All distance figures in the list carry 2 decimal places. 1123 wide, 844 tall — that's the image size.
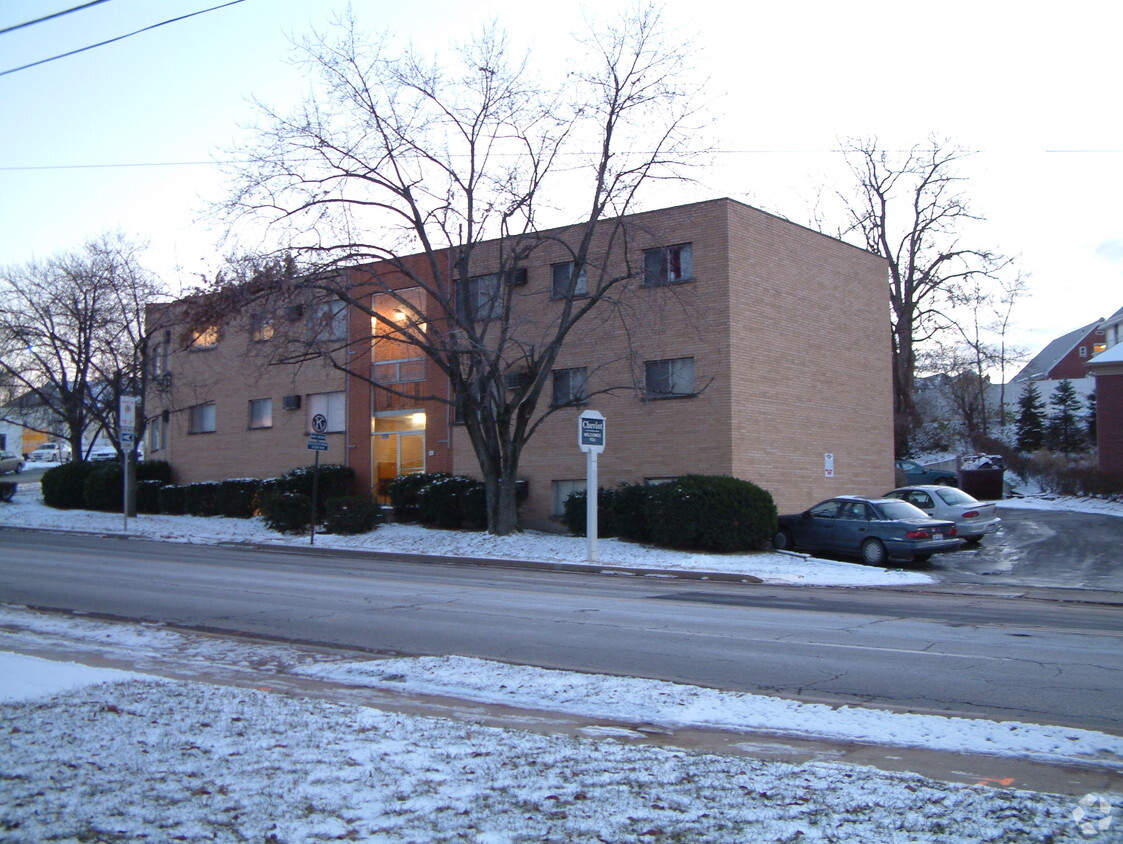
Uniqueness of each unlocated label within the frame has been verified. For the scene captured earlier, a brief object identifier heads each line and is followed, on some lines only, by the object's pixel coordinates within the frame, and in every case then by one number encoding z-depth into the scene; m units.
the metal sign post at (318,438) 25.06
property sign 21.14
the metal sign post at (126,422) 28.30
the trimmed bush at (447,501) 27.66
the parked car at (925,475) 40.34
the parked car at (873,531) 20.66
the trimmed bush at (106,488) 35.25
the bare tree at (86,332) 31.64
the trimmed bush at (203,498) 33.53
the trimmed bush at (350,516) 27.00
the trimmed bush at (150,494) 35.56
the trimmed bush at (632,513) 24.28
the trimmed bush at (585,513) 24.94
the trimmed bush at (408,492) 29.25
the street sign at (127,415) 28.30
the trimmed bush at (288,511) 27.92
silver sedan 23.91
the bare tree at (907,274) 48.09
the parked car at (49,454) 74.54
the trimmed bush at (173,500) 34.47
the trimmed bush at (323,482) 31.28
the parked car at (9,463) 63.09
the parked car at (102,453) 64.88
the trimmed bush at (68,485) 36.47
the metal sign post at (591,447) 21.17
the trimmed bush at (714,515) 22.05
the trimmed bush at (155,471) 37.19
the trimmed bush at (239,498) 32.56
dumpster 38.22
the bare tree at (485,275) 23.03
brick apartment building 24.78
